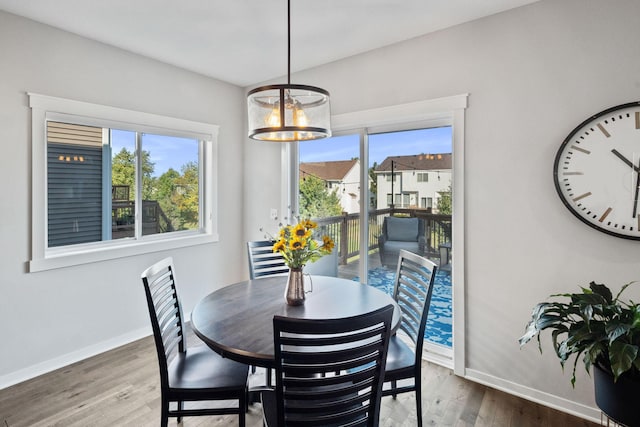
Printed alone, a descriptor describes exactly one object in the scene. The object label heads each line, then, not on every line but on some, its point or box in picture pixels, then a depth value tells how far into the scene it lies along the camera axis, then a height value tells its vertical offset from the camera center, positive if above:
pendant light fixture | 1.73 +0.55
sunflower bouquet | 1.89 -0.19
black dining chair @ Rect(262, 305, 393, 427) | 1.18 -0.58
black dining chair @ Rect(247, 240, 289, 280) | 2.86 -0.42
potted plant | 1.34 -0.54
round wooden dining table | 1.49 -0.54
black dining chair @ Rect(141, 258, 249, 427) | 1.66 -0.84
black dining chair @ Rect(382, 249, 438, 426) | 1.86 -0.65
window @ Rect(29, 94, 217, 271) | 2.68 +0.28
